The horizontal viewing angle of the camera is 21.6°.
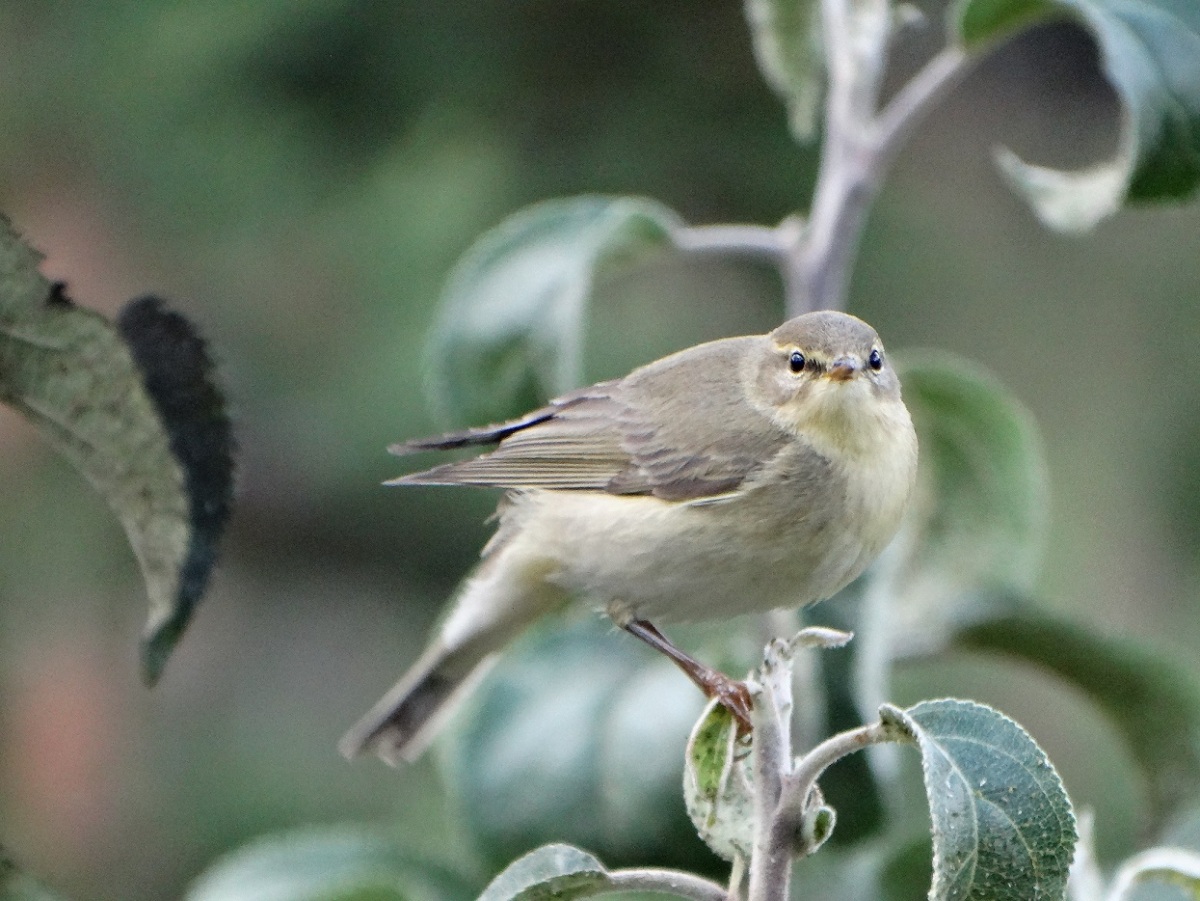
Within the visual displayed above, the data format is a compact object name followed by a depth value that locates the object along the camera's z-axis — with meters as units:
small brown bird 4.17
